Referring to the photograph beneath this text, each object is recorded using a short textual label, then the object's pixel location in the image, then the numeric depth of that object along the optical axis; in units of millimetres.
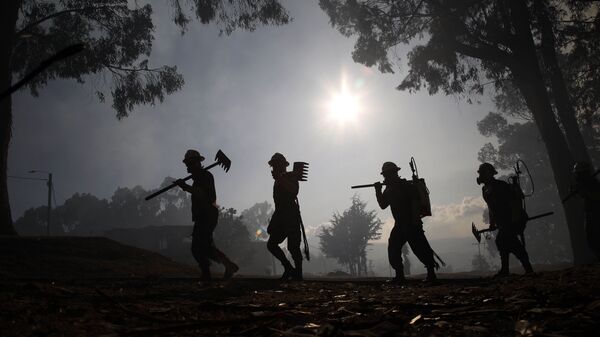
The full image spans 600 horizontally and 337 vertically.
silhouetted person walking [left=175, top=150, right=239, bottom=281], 5902
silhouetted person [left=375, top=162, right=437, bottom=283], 5832
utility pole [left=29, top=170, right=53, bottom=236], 32916
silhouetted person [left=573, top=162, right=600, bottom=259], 6539
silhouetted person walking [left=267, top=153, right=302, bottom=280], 6086
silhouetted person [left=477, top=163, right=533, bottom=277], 6305
